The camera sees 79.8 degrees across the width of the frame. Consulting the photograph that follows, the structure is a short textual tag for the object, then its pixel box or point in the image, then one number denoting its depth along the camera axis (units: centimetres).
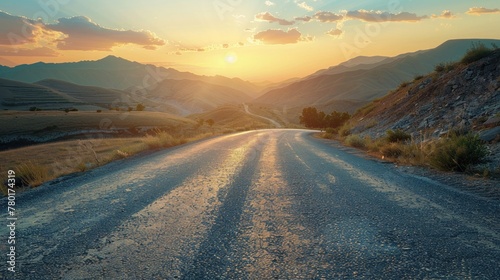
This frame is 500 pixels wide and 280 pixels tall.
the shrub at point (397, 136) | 1338
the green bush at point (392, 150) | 1082
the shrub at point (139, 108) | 10072
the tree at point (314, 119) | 6444
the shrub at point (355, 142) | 1577
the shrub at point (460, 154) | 769
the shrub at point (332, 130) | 2884
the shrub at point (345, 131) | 2457
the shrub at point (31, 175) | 811
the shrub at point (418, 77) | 2488
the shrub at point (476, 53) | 1712
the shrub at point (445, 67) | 1972
